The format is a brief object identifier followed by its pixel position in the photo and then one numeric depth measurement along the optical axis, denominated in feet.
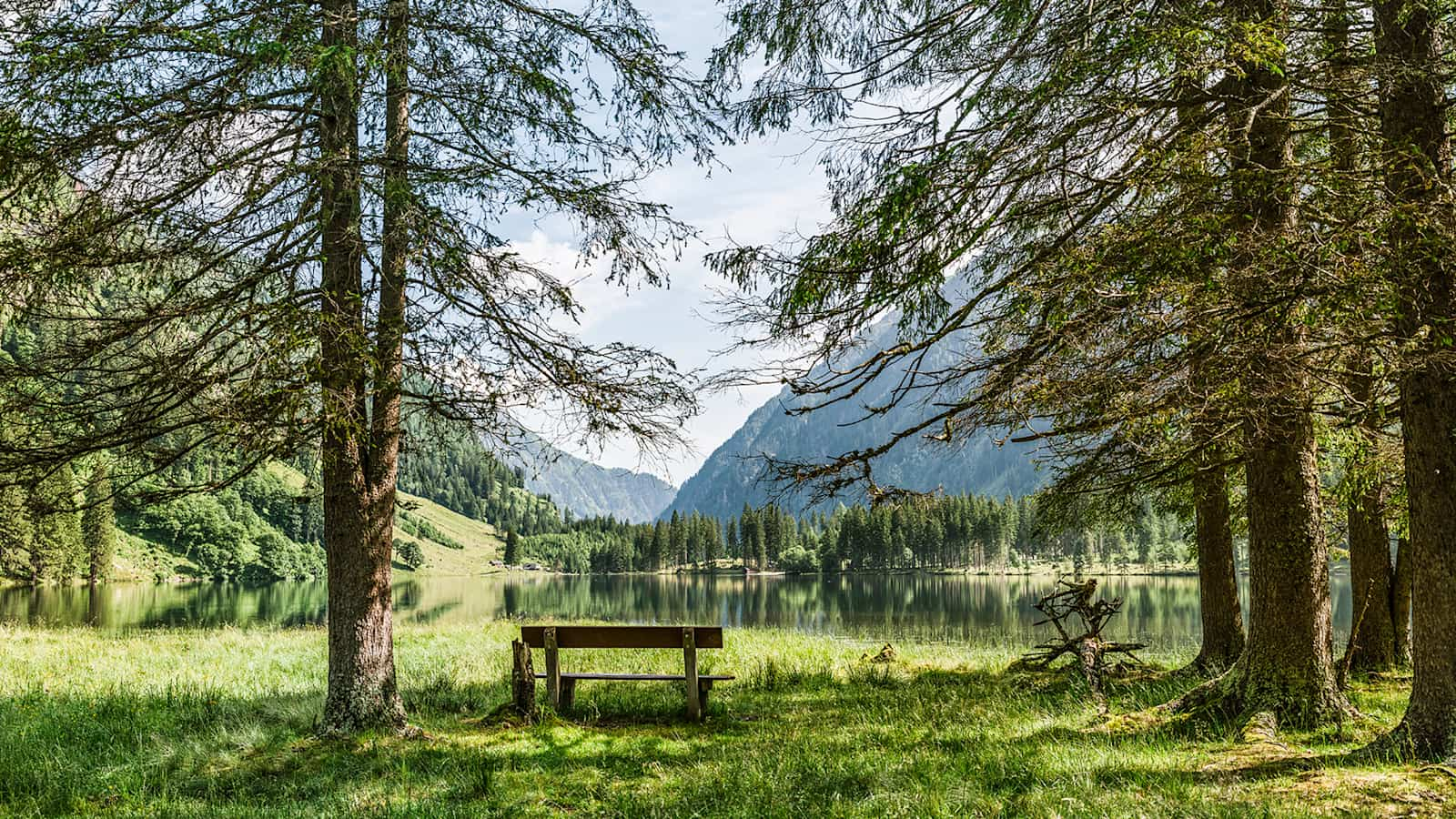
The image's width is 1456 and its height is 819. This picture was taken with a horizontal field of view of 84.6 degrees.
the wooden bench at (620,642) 27.58
